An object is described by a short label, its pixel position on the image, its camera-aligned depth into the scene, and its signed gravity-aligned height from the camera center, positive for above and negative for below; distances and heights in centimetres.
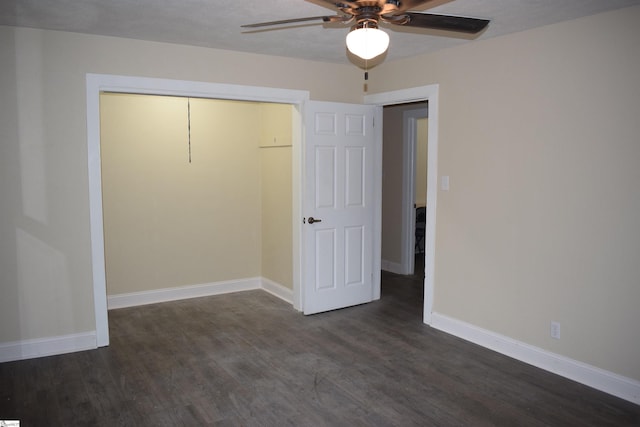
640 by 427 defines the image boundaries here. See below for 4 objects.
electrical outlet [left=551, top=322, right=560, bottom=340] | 344 -110
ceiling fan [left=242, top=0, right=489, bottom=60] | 214 +76
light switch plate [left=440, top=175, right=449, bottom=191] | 425 -6
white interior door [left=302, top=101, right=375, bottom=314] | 466 -29
